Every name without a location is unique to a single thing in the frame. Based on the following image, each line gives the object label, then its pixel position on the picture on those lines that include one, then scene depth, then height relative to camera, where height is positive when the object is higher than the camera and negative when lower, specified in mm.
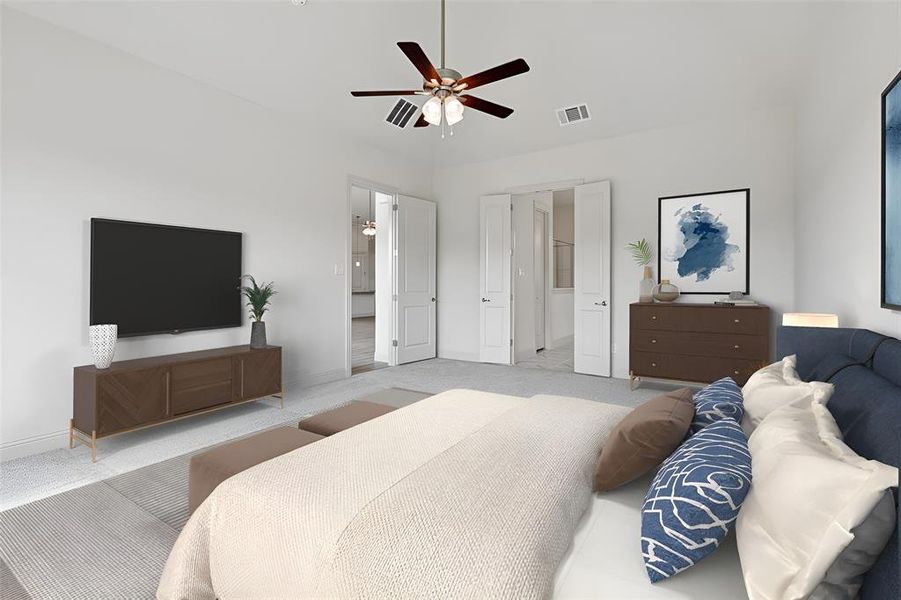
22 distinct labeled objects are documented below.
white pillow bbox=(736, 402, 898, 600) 743 -399
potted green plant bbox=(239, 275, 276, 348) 4141 -101
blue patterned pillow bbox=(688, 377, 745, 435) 1537 -380
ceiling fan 2766 +1457
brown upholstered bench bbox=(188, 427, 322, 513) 1822 -698
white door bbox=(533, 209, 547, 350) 7617 +518
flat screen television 3375 +167
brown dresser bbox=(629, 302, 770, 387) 4250 -416
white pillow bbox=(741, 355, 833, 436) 1310 -297
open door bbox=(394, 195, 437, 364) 6297 +288
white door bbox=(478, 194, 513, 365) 6375 +295
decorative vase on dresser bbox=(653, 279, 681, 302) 4867 +91
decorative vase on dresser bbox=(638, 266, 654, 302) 5043 +151
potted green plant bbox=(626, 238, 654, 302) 5055 +463
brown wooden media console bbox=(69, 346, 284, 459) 3004 -705
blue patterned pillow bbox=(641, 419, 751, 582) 970 -480
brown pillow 1367 -458
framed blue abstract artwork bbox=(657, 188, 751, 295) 4750 +660
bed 967 -566
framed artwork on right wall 1900 +474
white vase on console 3078 -334
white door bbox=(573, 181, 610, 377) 5512 +266
